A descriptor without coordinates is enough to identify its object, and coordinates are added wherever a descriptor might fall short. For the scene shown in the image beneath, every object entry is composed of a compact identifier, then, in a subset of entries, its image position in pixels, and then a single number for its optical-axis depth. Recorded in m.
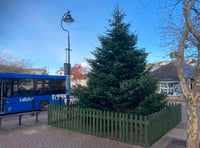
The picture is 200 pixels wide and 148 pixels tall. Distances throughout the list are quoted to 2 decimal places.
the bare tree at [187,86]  4.37
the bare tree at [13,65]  22.27
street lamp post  9.50
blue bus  9.93
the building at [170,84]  23.55
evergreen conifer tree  6.59
